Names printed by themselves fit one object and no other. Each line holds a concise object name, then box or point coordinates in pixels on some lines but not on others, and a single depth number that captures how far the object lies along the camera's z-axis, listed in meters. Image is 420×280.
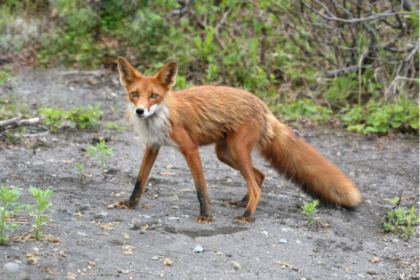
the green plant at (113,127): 15.69
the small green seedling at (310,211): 10.70
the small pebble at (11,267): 7.96
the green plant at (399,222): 11.01
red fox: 10.52
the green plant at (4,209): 8.31
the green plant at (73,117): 15.58
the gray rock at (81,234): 9.29
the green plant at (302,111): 17.94
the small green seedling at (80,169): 11.69
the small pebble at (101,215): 10.13
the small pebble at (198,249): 9.29
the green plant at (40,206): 8.58
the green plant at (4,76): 12.81
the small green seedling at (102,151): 11.70
